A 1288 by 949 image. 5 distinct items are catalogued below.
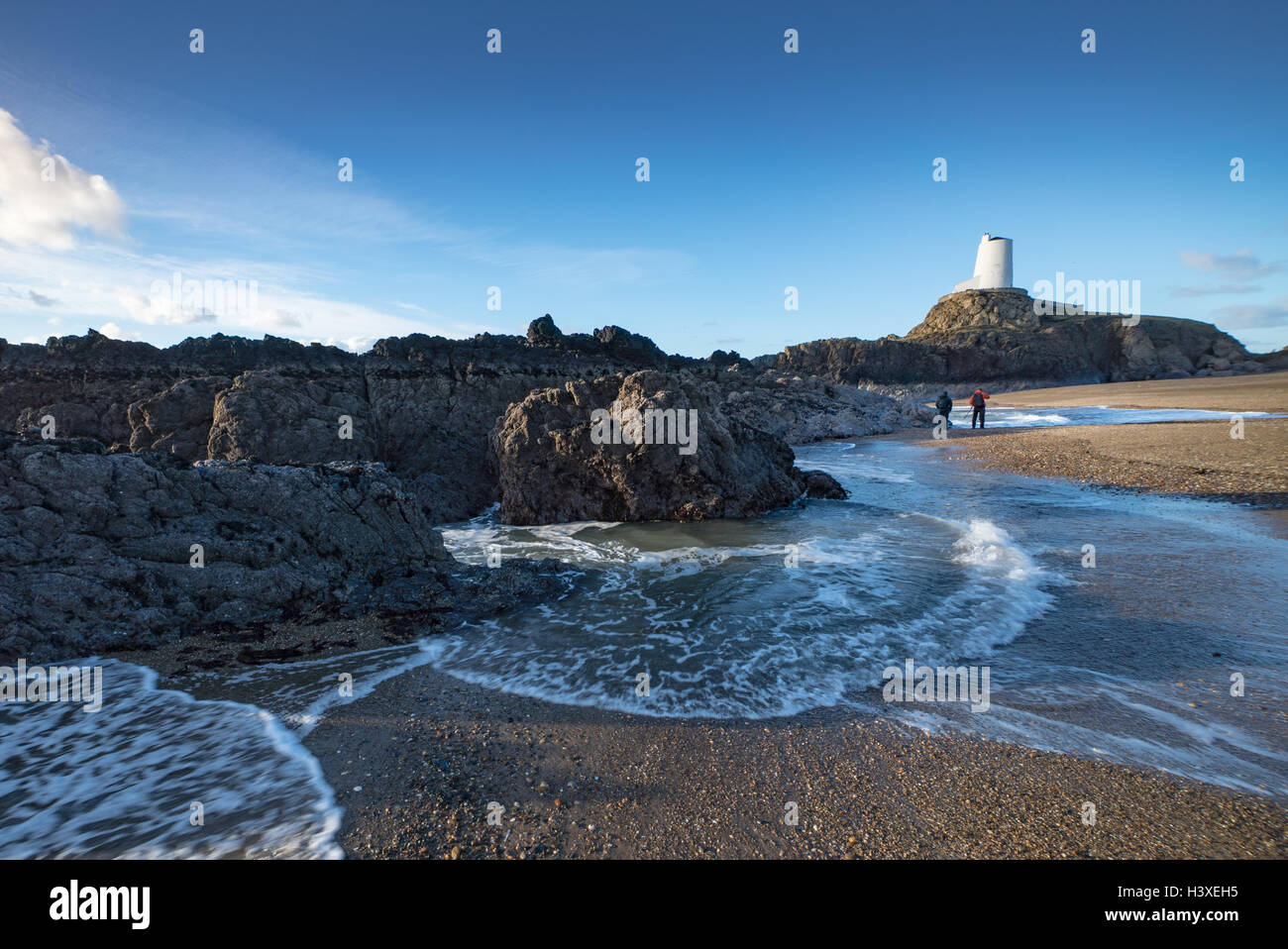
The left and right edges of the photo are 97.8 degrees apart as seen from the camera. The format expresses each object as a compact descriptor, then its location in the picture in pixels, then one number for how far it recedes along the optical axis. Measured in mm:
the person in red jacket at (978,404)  31656
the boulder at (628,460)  13055
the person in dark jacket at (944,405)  32969
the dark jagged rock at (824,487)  15039
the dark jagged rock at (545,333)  23922
